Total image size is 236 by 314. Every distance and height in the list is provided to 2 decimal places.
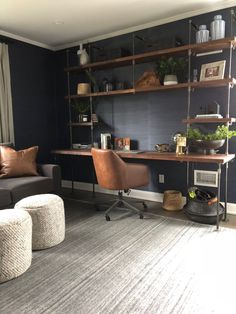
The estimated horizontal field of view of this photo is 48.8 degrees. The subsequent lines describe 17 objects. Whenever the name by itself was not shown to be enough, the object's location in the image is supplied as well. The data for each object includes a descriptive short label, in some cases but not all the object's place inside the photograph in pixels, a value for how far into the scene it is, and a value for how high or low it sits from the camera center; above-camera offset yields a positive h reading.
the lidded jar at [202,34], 2.92 +1.01
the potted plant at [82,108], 4.04 +0.29
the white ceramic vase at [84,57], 3.83 +1.02
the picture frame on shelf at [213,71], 2.90 +0.61
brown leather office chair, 2.88 -0.53
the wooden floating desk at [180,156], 2.59 -0.35
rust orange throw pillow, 3.17 -0.44
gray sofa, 2.74 -0.65
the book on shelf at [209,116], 2.89 +0.10
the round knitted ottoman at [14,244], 1.77 -0.81
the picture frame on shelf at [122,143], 3.77 -0.25
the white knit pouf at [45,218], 2.21 -0.79
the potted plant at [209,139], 2.75 -0.16
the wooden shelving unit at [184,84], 2.74 +0.46
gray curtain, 3.63 +0.41
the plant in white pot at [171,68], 3.13 +0.69
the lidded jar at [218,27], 2.84 +1.06
